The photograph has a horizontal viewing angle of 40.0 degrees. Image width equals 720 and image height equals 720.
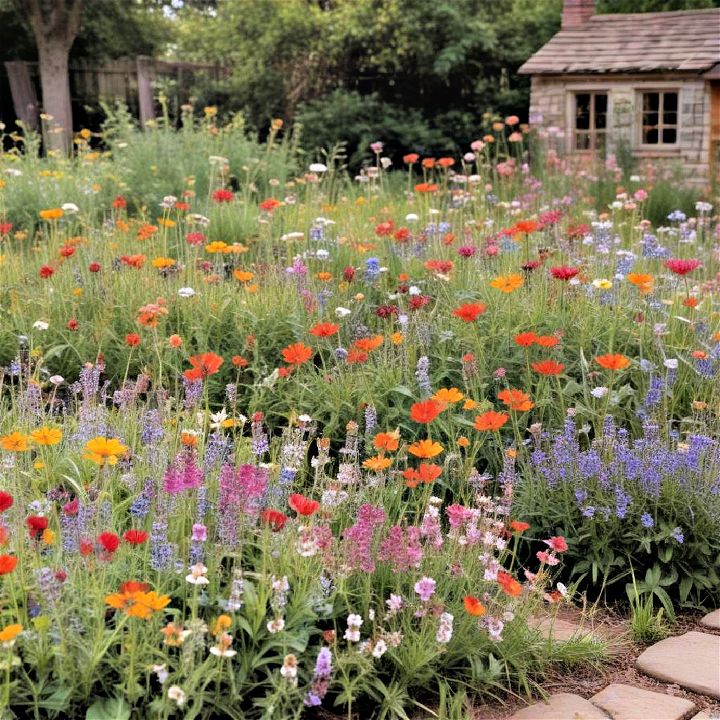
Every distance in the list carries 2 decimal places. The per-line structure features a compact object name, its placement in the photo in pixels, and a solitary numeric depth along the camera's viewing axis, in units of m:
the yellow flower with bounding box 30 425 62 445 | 2.38
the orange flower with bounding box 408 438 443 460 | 2.46
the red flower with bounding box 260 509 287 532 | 2.21
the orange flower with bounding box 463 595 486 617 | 2.16
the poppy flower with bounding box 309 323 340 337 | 3.25
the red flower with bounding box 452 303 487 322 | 3.27
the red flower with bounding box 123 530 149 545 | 2.09
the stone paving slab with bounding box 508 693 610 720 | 2.35
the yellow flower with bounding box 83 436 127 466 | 2.17
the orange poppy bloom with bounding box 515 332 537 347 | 3.22
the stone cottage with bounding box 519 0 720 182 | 12.48
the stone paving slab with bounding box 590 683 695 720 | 2.38
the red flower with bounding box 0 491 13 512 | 2.01
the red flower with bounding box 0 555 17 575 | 1.89
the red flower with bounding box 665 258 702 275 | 3.46
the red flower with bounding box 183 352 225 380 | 2.89
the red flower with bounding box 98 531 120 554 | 1.99
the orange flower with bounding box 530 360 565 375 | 3.09
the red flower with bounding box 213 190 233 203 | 4.87
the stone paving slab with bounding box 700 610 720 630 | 2.89
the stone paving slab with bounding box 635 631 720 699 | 2.55
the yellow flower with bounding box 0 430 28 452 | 2.33
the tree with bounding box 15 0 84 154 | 14.16
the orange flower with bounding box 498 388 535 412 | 2.97
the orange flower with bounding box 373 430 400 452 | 2.55
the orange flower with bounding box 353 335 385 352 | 3.21
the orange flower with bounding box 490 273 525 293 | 3.54
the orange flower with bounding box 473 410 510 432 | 2.67
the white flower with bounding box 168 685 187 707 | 1.92
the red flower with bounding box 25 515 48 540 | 2.00
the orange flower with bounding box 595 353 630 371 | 3.04
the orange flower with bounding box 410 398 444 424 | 2.68
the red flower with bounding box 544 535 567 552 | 2.46
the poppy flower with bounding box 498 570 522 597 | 2.23
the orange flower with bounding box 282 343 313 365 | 3.10
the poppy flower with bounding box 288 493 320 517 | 2.14
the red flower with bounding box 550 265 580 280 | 3.44
